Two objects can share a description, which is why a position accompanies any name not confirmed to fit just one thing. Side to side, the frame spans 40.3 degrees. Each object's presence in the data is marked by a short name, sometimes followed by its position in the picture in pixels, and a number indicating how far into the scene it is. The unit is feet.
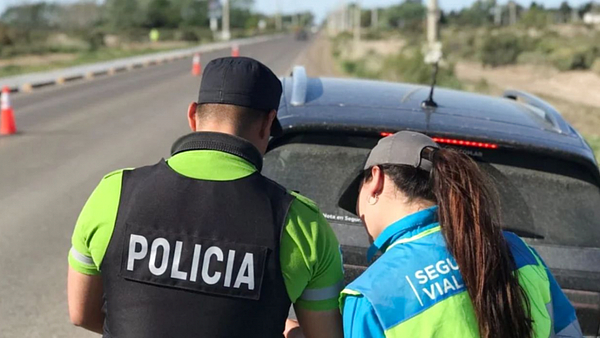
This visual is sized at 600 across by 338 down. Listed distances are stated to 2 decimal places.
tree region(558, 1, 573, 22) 425.61
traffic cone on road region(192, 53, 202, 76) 107.11
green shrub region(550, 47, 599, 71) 142.85
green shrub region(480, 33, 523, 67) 164.14
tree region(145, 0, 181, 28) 373.61
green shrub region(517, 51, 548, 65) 154.10
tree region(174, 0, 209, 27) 429.79
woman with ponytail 6.25
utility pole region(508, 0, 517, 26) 364.56
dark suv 9.67
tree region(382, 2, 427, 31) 508.94
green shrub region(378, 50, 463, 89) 81.00
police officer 6.41
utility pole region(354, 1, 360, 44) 202.59
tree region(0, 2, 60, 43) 327.26
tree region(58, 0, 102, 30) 327.26
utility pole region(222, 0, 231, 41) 298.97
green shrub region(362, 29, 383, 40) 313.73
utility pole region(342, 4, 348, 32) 357.82
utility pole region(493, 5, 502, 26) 391.45
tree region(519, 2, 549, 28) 286.46
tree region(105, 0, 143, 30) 369.30
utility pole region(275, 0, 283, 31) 577.59
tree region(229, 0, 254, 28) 538.47
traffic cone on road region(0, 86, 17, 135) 46.52
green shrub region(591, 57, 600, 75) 135.49
